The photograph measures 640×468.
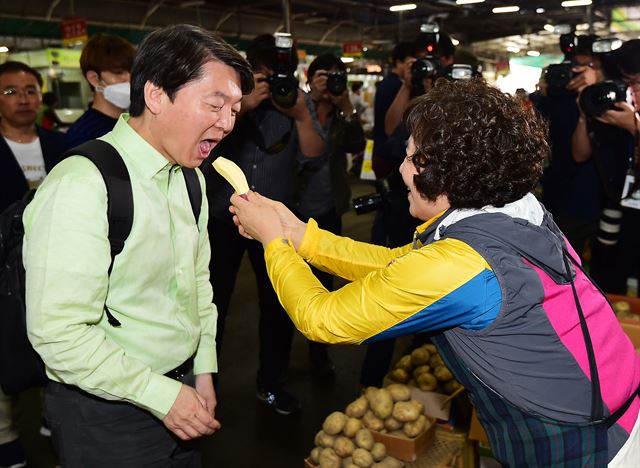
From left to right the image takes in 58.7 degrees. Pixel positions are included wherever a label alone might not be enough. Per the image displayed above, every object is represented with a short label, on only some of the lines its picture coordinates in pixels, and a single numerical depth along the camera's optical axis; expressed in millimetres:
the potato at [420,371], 2586
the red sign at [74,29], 10000
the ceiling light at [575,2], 11031
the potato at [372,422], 2223
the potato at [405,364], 2699
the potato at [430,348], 2717
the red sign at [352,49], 14812
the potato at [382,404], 2234
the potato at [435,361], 2623
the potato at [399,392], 2301
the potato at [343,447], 2121
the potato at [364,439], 2119
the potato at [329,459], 2070
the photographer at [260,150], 2658
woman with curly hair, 1114
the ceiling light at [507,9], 12398
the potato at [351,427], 2180
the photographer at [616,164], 2705
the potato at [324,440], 2174
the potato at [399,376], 2628
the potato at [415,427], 2179
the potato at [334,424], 2189
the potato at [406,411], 2213
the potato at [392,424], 2225
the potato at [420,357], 2680
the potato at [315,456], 2149
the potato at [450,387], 2512
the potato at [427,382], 2516
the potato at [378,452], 2125
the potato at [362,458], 2059
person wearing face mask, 2535
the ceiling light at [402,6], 11258
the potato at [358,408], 2264
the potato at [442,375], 2549
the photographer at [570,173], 3082
